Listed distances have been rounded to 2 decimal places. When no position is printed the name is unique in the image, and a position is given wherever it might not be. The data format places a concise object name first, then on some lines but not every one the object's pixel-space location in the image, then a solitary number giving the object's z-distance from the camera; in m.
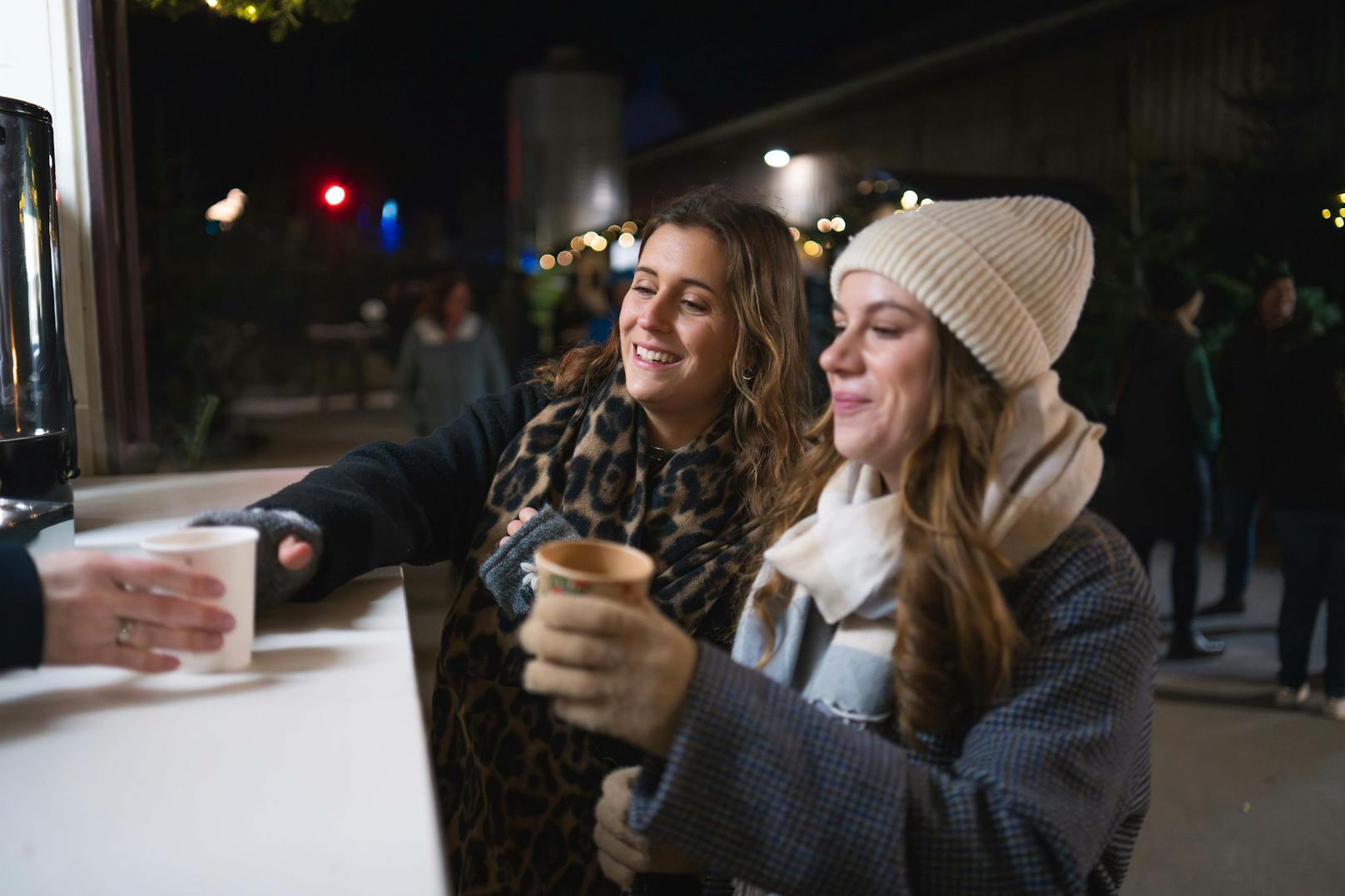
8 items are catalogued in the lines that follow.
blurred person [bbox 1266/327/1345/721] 4.11
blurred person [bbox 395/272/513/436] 5.46
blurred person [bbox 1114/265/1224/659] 4.57
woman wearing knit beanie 0.94
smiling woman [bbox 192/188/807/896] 1.78
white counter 0.80
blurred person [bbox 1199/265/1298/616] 4.31
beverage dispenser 1.58
